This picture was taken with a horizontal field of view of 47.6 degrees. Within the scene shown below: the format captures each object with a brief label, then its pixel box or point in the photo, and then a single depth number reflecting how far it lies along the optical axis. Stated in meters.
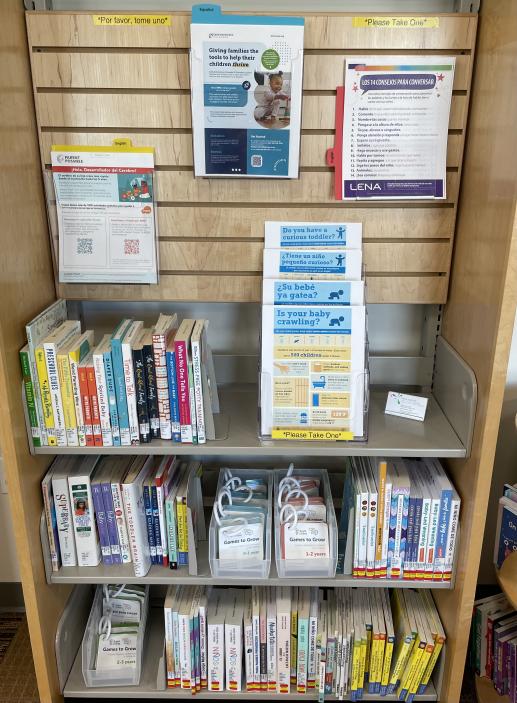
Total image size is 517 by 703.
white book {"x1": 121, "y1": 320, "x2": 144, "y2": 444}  1.42
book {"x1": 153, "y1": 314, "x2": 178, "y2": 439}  1.42
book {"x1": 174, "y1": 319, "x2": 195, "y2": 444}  1.42
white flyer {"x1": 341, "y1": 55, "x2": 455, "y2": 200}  1.47
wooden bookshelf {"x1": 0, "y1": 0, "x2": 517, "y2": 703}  1.35
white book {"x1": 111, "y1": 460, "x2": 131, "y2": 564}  1.55
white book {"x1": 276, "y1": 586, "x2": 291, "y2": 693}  1.62
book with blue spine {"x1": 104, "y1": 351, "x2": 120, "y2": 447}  1.42
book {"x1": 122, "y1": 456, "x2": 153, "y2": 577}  1.54
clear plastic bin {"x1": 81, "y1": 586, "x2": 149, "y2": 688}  1.67
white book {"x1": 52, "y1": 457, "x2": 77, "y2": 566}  1.54
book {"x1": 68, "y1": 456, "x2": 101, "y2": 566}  1.54
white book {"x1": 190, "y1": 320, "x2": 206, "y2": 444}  1.43
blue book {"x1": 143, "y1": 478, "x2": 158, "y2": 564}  1.57
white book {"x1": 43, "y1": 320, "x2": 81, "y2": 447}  1.41
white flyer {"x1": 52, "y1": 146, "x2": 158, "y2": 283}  1.53
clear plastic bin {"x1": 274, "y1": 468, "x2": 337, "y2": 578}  1.53
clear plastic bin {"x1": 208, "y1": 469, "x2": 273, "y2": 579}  1.54
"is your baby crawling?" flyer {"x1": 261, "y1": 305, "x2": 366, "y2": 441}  1.45
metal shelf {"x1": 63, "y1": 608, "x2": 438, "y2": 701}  1.68
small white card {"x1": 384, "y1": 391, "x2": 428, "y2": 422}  1.60
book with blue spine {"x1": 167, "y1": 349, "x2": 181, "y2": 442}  1.43
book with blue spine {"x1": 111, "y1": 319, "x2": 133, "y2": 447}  1.42
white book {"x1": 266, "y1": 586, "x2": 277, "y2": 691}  1.63
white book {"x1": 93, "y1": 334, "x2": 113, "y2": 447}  1.42
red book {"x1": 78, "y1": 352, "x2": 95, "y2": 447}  1.42
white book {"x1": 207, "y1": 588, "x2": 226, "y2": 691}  1.63
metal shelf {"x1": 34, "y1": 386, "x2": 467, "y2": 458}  1.46
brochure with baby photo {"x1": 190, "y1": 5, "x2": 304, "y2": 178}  1.43
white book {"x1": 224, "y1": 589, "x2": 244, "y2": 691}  1.63
